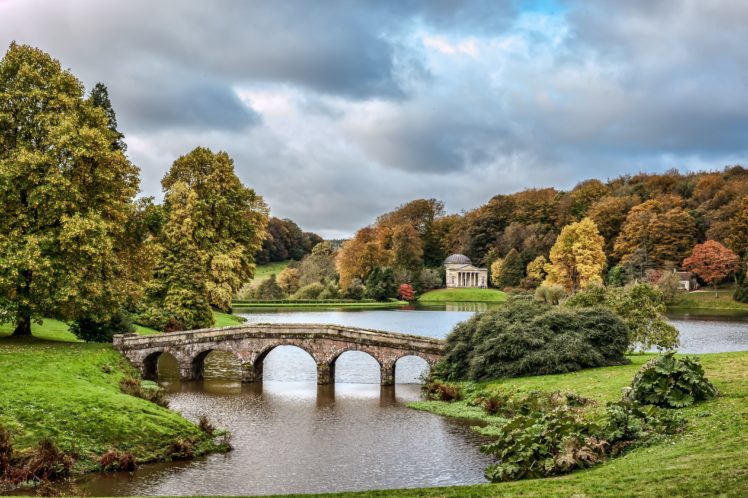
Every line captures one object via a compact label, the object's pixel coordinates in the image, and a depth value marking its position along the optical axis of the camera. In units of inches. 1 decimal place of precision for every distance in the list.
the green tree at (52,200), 1270.9
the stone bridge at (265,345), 1449.3
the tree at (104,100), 1946.4
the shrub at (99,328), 1536.7
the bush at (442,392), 1262.3
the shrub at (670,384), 825.5
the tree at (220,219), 2095.2
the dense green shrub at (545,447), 685.3
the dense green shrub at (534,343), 1243.2
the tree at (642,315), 1466.5
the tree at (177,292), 1857.8
